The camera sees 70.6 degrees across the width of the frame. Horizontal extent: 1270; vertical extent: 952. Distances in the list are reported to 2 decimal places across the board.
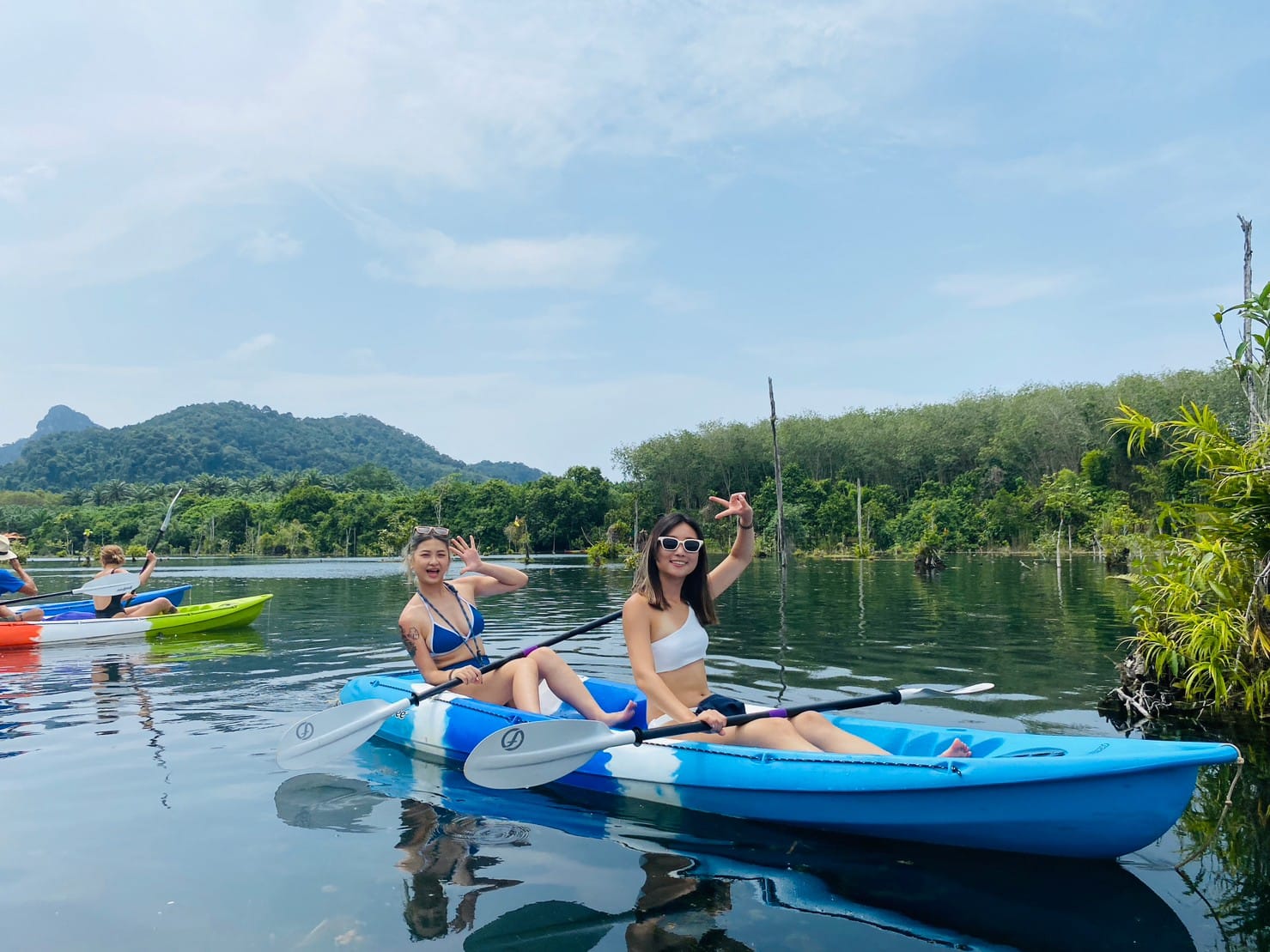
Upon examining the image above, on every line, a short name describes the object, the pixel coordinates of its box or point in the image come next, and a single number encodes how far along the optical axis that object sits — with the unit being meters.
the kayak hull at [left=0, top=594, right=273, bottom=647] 10.52
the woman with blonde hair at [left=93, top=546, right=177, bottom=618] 11.23
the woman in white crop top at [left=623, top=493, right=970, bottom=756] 4.19
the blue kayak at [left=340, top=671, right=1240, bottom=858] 3.29
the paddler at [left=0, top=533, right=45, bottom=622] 11.12
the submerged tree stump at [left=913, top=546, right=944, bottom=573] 23.14
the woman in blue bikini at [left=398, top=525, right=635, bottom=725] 5.28
